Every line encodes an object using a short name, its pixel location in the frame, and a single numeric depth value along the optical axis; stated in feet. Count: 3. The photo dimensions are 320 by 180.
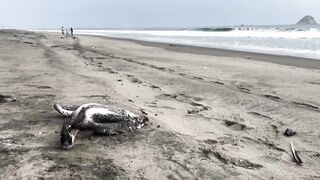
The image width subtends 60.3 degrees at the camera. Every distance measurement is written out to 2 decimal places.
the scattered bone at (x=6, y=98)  15.65
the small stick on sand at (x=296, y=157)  10.27
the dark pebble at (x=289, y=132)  12.42
